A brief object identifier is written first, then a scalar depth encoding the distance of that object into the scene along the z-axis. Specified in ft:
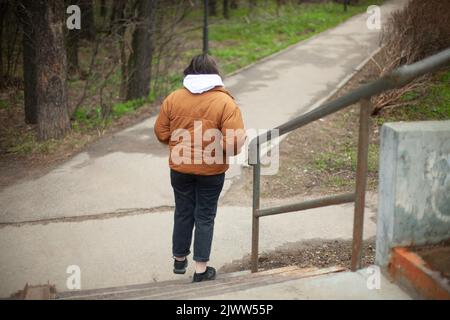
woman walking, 12.10
